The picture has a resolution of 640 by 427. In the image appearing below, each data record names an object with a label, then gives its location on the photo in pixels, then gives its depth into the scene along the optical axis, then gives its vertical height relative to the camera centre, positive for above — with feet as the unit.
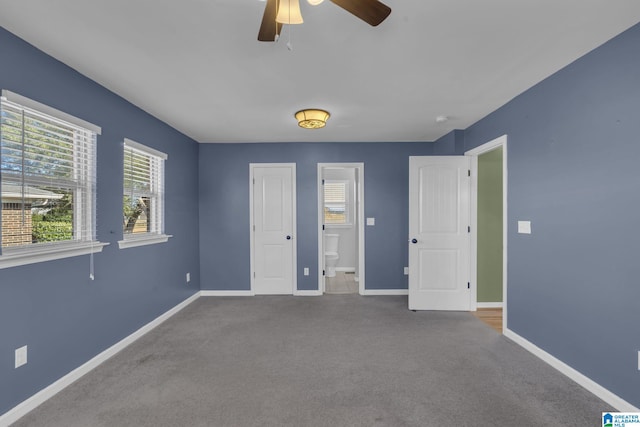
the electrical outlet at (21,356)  6.22 -2.95
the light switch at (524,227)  9.16 -0.36
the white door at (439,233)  12.78 -0.76
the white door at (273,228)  15.57 -0.66
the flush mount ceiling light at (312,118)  10.54 +3.50
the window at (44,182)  6.10 +0.77
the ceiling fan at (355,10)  4.21 +2.98
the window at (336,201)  22.24 +1.06
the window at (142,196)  10.03 +0.71
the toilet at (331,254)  20.02 -2.59
